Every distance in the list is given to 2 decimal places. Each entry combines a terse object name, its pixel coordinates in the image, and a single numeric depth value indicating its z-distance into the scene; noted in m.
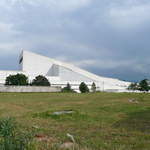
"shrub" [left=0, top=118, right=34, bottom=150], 3.54
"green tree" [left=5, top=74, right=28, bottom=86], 69.94
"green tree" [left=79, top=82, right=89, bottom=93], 69.15
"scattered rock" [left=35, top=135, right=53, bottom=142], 6.18
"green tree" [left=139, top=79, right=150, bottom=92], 75.96
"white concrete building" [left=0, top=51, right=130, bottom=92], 94.81
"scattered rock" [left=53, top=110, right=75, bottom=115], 12.66
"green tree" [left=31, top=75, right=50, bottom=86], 75.60
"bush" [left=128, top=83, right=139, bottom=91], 88.19
